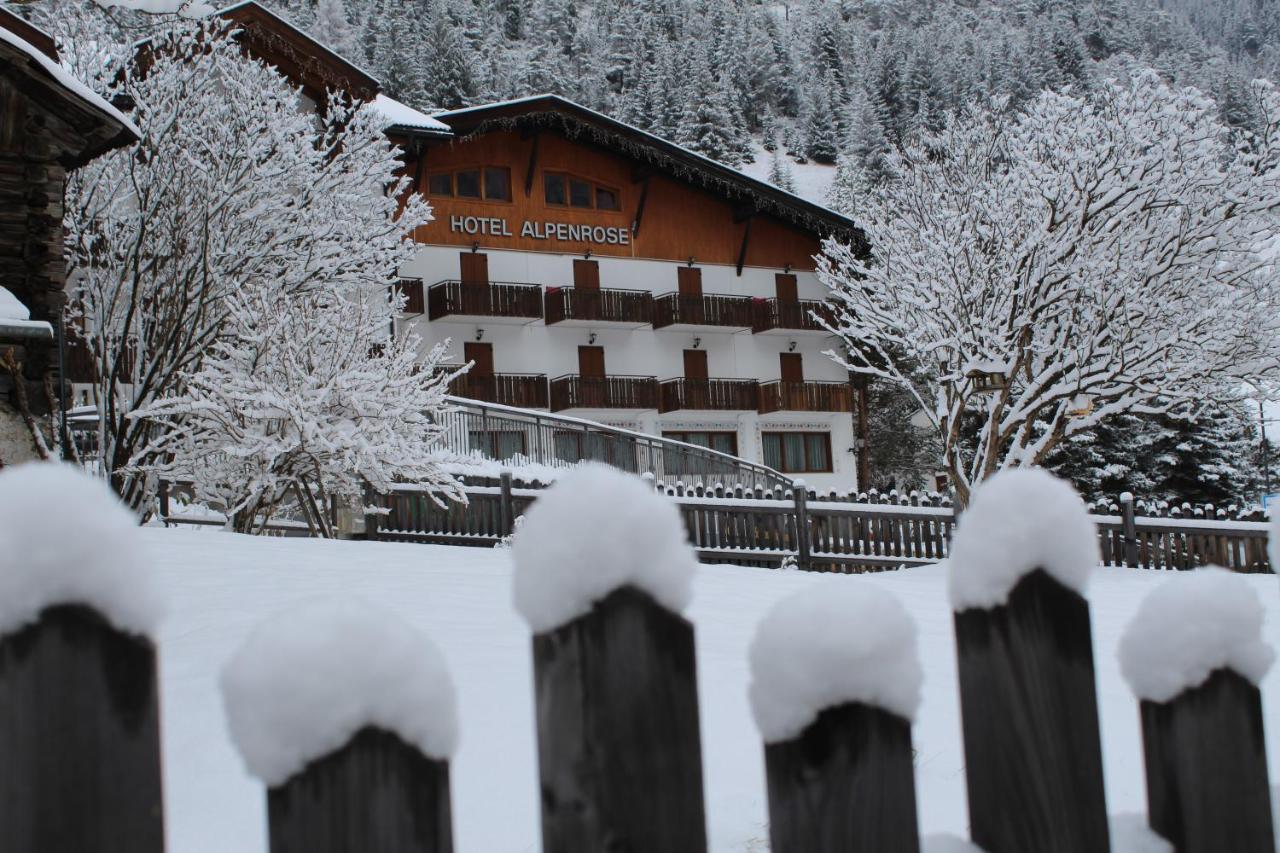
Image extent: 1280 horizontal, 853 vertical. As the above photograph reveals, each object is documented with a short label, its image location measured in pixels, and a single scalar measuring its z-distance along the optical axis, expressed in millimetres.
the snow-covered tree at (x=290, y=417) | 13750
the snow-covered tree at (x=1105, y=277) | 17453
